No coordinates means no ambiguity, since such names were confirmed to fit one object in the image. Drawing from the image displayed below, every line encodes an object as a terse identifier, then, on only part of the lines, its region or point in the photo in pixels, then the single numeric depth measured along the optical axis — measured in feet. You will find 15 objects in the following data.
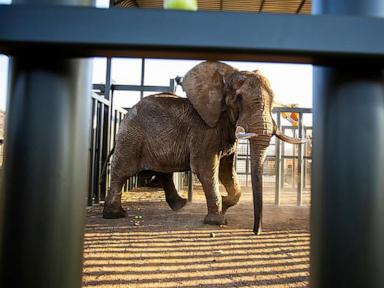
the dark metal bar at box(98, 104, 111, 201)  17.47
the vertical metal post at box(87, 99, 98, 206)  15.27
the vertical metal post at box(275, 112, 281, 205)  17.47
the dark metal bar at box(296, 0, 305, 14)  20.37
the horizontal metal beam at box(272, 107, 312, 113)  17.52
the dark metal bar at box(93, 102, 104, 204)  16.25
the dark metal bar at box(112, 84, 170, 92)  18.84
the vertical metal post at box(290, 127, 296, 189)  26.22
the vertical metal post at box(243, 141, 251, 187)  28.41
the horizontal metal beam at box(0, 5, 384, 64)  1.29
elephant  10.27
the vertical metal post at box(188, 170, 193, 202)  17.70
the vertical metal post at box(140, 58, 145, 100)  32.78
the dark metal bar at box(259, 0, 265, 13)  20.80
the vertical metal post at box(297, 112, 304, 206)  17.25
